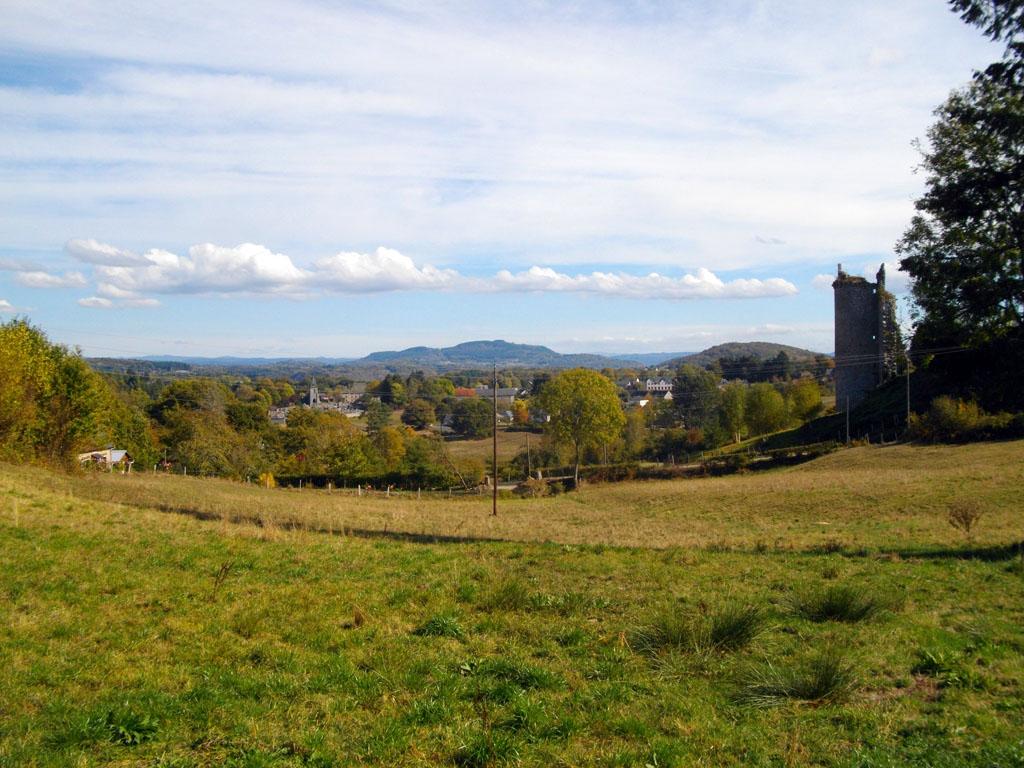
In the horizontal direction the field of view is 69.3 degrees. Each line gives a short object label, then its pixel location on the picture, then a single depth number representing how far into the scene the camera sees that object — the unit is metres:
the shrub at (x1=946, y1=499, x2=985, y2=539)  16.06
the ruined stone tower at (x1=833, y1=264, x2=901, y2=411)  73.00
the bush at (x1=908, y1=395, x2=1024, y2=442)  45.38
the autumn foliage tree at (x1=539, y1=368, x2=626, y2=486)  68.75
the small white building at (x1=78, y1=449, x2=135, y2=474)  48.72
